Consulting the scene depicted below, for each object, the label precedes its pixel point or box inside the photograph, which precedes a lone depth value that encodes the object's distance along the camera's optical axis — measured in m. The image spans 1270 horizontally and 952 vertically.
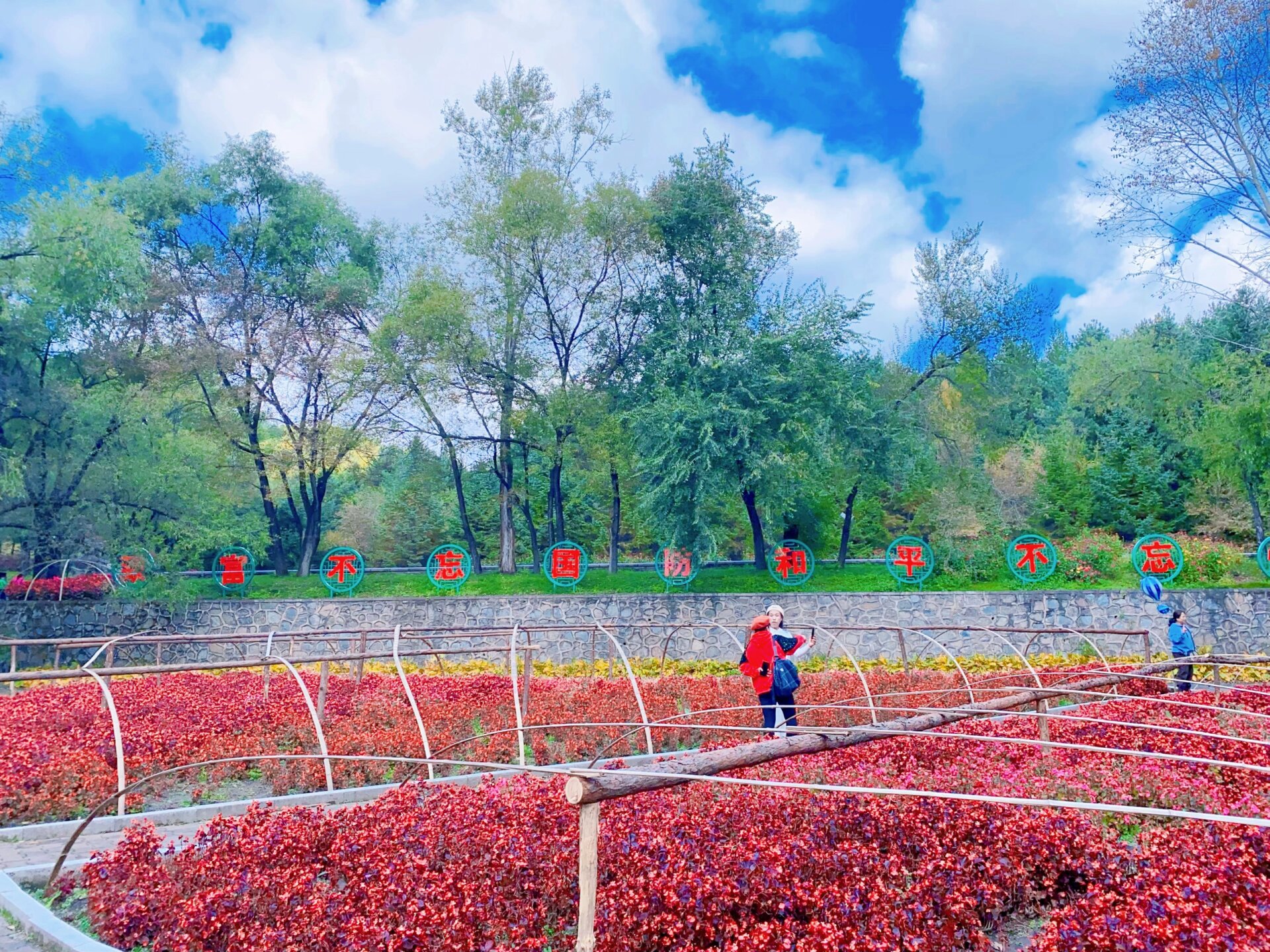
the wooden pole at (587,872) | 3.54
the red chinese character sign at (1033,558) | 18.55
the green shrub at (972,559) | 19.22
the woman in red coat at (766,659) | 8.09
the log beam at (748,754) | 3.67
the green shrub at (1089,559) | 18.78
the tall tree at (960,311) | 21.03
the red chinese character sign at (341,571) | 19.20
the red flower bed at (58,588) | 17.66
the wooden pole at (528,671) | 9.01
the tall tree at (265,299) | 20.92
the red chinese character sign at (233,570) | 19.34
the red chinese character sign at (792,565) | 19.09
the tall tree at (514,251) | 19.22
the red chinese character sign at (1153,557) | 18.08
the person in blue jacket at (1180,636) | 11.64
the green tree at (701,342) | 17.20
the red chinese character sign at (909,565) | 18.53
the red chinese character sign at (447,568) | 19.09
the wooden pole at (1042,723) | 6.67
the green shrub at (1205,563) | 18.27
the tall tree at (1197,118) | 18.72
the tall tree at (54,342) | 15.31
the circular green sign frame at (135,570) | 17.22
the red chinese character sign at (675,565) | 18.30
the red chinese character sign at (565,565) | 18.92
